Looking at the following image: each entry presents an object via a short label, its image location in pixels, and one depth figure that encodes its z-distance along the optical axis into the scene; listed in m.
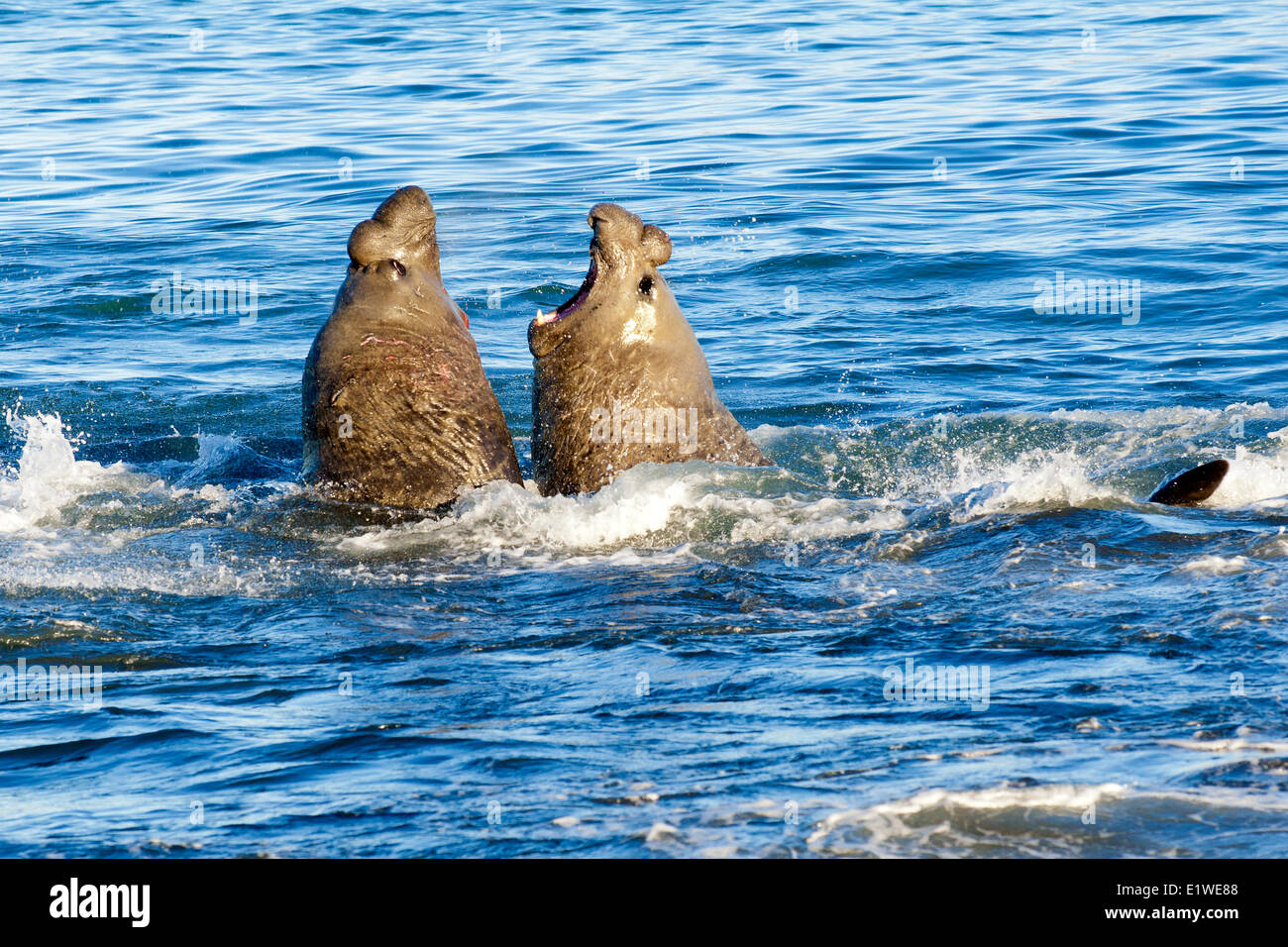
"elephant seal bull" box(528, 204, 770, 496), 14.26
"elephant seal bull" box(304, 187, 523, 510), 14.69
